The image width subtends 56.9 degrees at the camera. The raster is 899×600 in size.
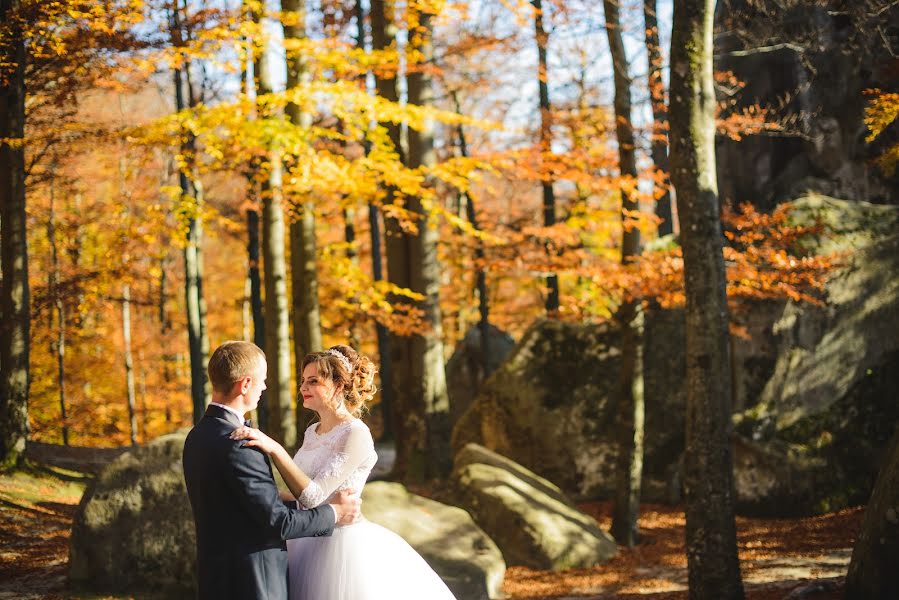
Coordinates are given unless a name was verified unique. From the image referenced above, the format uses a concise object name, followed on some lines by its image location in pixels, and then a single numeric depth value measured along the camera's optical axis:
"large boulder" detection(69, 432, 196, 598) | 7.88
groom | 3.60
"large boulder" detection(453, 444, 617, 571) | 10.47
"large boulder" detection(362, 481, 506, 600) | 8.68
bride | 4.23
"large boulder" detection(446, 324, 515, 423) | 22.67
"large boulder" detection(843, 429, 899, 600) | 6.07
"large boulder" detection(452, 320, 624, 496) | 14.65
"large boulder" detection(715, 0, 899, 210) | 18.22
